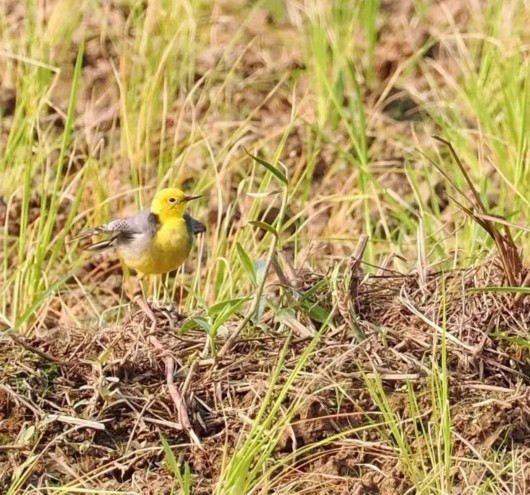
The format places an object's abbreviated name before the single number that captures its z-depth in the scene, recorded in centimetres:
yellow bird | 951
